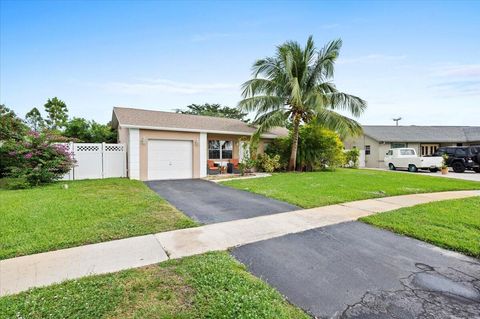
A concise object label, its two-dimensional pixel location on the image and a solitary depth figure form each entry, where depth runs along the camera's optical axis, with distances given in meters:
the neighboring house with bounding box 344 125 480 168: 25.56
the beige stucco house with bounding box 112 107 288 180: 12.23
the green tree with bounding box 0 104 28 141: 11.72
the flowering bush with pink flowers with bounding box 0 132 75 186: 9.84
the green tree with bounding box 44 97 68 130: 29.47
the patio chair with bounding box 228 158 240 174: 15.92
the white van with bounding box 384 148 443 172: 18.66
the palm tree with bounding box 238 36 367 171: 14.41
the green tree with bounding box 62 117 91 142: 15.49
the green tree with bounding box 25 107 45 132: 29.14
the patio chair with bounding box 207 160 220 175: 15.21
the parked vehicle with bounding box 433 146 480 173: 18.19
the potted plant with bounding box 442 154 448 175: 17.61
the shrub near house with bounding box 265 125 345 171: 16.69
